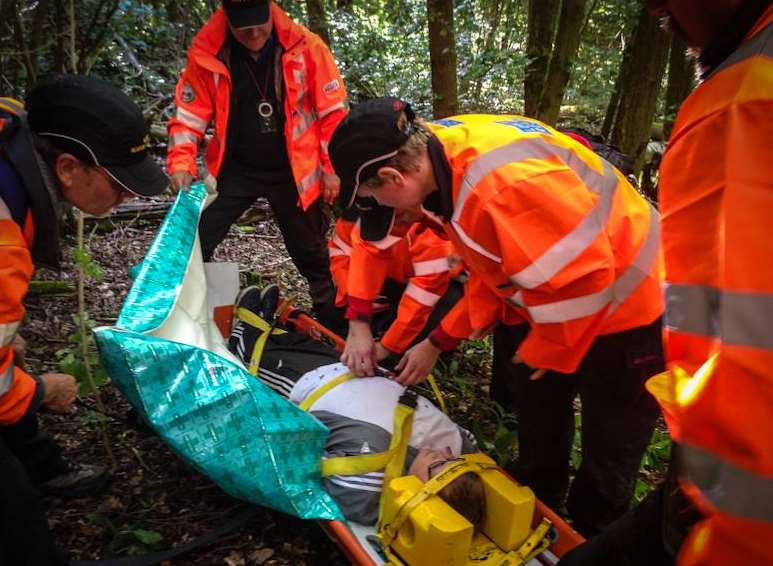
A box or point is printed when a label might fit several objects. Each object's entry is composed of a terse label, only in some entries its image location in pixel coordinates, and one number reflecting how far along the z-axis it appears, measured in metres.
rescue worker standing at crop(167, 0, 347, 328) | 3.50
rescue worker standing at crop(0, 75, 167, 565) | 1.68
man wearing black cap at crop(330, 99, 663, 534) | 1.66
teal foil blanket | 2.23
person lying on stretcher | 2.30
